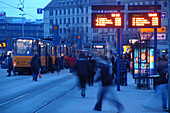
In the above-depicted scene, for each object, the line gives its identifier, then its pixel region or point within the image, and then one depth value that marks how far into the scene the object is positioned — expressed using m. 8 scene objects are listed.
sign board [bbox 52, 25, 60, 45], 31.75
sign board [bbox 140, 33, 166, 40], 32.40
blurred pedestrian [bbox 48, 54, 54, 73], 35.64
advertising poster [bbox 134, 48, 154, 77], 19.22
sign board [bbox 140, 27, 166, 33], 31.95
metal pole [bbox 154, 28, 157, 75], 20.73
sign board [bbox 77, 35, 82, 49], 57.46
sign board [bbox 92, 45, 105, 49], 53.81
